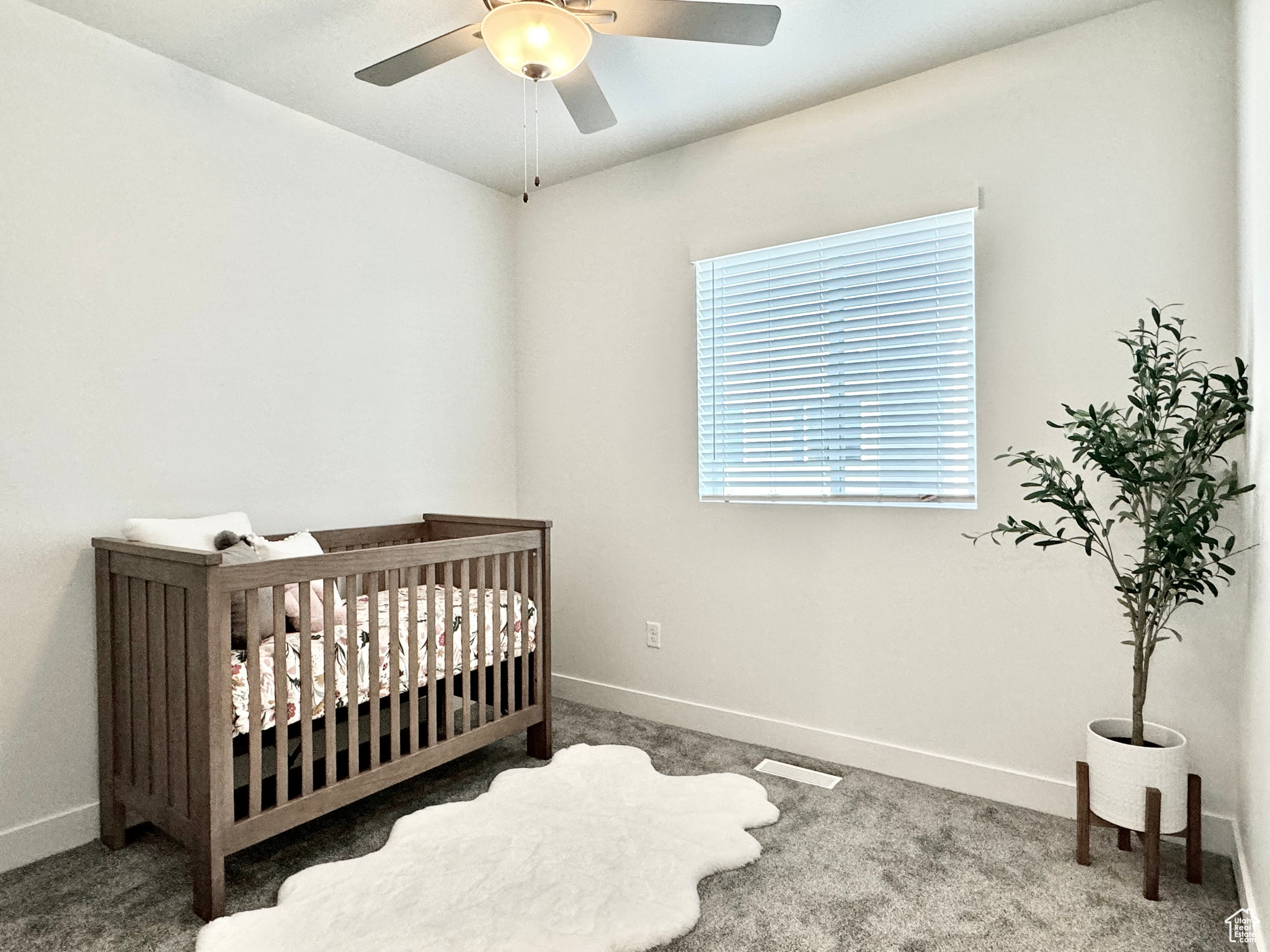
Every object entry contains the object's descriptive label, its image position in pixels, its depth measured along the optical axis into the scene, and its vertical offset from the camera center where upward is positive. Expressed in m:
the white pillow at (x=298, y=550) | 2.22 -0.26
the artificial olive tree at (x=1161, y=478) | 1.84 -0.03
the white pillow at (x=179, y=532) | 2.20 -0.19
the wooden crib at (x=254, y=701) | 1.83 -0.67
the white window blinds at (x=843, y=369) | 2.54 +0.36
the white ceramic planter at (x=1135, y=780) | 1.90 -0.81
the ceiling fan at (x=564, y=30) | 1.67 +1.02
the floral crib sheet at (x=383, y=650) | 1.96 -0.55
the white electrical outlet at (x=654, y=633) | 3.27 -0.73
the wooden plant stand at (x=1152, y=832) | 1.86 -0.95
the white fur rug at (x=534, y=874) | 1.71 -1.06
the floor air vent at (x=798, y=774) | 2.59 -1.08
